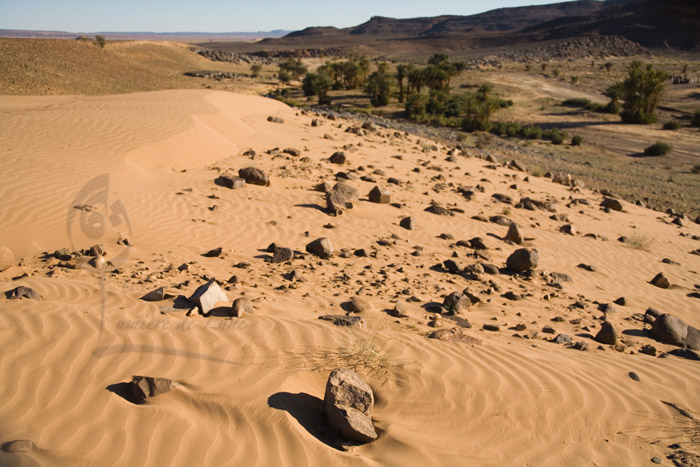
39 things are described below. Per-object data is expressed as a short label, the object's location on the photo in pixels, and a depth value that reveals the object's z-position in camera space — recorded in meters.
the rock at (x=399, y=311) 5.55
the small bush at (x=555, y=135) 23.11
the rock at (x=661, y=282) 8.12
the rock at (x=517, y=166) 16.73
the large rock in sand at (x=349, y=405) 3.38
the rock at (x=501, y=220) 10.34
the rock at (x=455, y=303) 5.90
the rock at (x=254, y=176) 10.62
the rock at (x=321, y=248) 7.26
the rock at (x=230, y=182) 10.16
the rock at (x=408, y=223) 9.13
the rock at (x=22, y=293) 4.71
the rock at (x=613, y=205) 12.91
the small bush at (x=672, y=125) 25.28
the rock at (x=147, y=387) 3.50
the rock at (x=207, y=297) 4.90
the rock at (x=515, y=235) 9.29
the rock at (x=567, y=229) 10.34
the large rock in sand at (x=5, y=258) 5.65
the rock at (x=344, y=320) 4.89
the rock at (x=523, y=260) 7.47
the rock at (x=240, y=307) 4.91
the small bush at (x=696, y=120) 25.72
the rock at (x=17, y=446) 2.95
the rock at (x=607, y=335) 5.48
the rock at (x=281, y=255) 6.93
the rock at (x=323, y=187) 10.63
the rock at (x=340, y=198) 9.48
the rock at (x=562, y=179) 15.62
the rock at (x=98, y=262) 5.94
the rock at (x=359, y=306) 5.50
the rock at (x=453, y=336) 4.87
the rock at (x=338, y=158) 13.39
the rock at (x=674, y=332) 5.66
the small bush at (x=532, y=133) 24.12
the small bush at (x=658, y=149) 20.55
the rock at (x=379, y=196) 10.44
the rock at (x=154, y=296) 5.09
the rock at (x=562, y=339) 5.35
